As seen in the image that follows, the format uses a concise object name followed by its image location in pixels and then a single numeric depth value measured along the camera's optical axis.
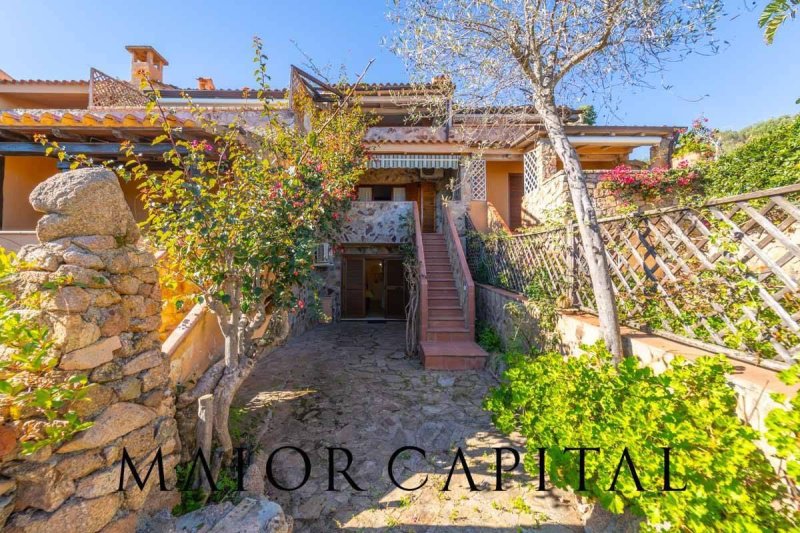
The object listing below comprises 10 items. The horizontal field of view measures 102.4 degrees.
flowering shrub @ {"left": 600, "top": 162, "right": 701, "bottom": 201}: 9.26
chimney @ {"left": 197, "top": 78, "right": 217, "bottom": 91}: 15.54
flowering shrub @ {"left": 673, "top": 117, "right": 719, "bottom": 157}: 11.57
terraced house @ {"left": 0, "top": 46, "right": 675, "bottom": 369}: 6.93
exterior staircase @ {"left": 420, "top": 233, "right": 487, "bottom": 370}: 7.37
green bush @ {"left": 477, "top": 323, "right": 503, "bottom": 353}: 7.80
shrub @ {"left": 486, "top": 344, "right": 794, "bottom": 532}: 2.04
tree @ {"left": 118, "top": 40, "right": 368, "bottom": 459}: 3.65
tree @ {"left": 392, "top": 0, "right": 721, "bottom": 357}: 4.08
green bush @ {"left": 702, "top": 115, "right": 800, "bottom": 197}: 7.57
